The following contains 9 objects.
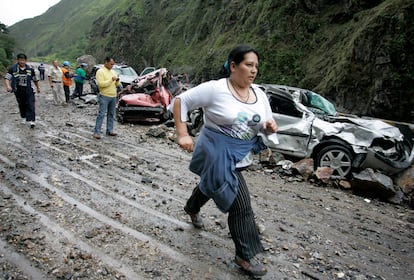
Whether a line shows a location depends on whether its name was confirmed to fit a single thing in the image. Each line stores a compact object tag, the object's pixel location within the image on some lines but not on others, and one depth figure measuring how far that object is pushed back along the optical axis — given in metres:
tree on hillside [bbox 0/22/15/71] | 29.38
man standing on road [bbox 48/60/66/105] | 12.53
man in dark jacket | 7.75
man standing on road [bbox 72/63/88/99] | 14.11
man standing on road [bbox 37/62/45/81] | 27.12
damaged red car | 9.90
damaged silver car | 5.75
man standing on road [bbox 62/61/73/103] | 13.01
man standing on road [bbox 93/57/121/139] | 7.46
